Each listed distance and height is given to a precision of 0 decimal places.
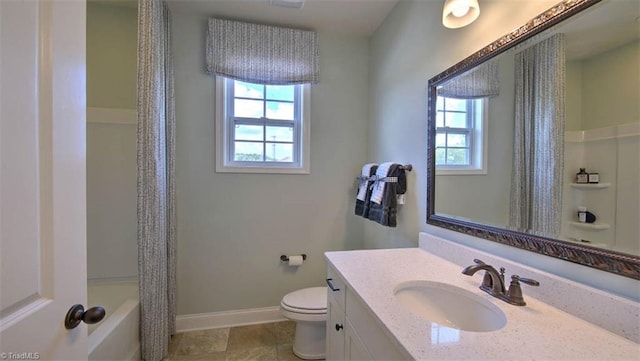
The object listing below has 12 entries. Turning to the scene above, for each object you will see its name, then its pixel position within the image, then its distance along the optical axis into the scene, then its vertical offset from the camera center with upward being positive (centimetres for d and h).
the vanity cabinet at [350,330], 85 -58
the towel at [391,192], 181 -12
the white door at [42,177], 55 -1
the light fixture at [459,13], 120 +73
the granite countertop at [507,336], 66 -43
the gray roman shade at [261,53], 216 +99
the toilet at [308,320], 179 -95
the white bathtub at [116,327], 145 -91
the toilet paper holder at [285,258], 236 -72
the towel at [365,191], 209 -13
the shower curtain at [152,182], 162 -6
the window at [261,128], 228 +40
